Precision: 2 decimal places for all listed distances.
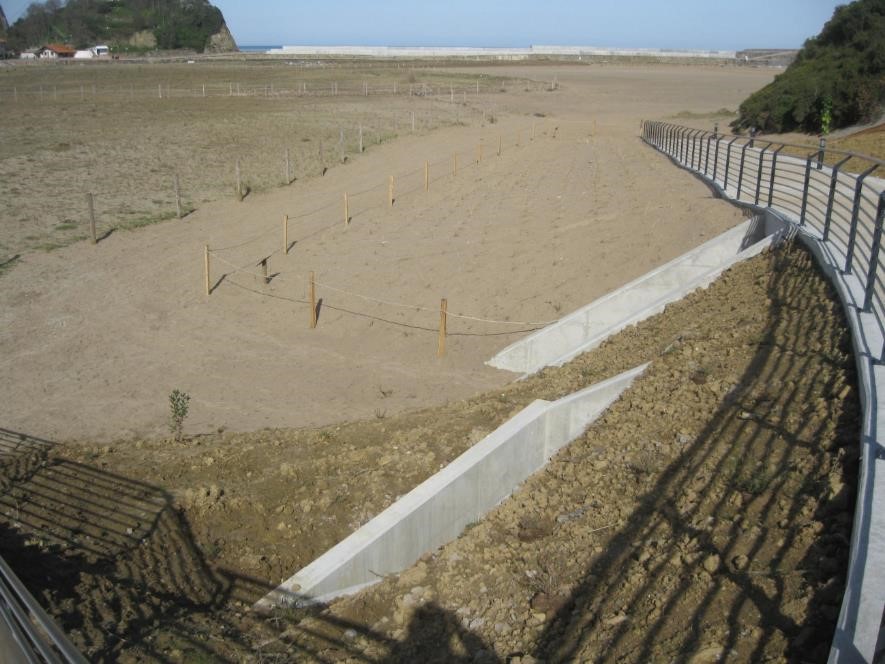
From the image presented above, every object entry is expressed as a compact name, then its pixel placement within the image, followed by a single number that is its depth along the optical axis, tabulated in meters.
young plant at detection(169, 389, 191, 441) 11.55
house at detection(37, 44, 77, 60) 135.88
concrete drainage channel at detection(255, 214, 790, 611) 7.32
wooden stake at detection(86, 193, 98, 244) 22.77
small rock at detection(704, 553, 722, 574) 5.71
